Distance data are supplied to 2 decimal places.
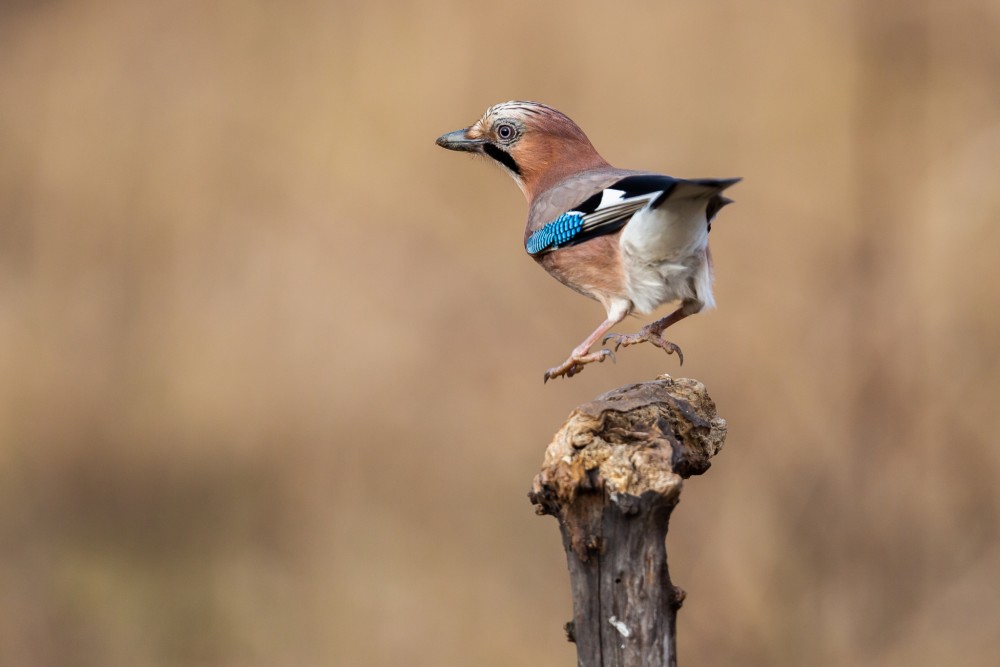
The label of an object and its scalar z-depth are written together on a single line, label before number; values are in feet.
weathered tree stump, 17.33
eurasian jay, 24.36
